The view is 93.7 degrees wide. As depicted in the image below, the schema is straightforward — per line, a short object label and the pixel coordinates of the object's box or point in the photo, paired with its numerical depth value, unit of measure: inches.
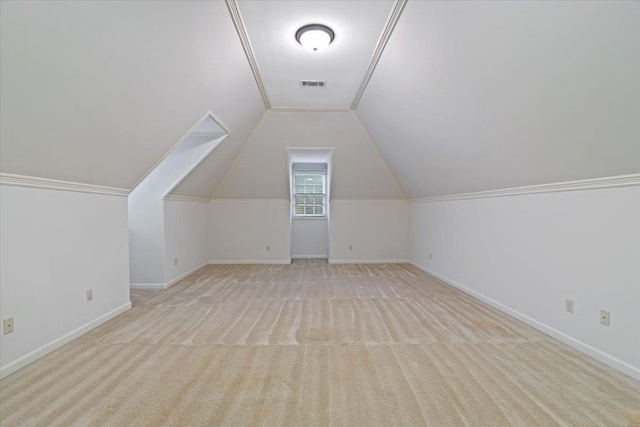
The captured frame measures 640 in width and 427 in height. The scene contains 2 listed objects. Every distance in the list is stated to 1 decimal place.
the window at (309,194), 285.4
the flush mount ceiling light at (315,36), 103.8
